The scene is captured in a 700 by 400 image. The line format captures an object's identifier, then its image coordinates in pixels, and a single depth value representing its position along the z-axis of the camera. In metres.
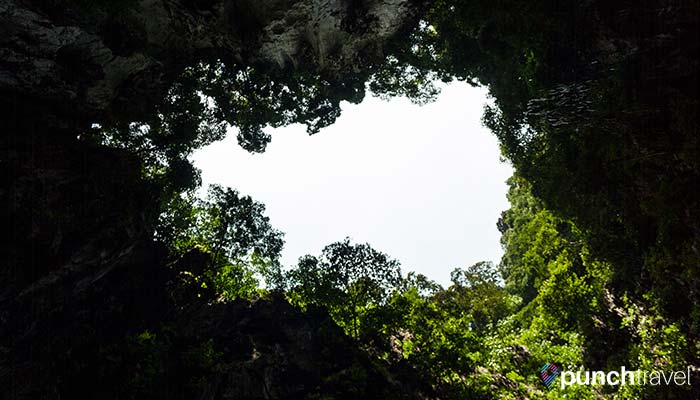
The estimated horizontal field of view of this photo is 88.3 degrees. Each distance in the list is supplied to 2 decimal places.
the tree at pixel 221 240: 32.44
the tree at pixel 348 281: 27.28
